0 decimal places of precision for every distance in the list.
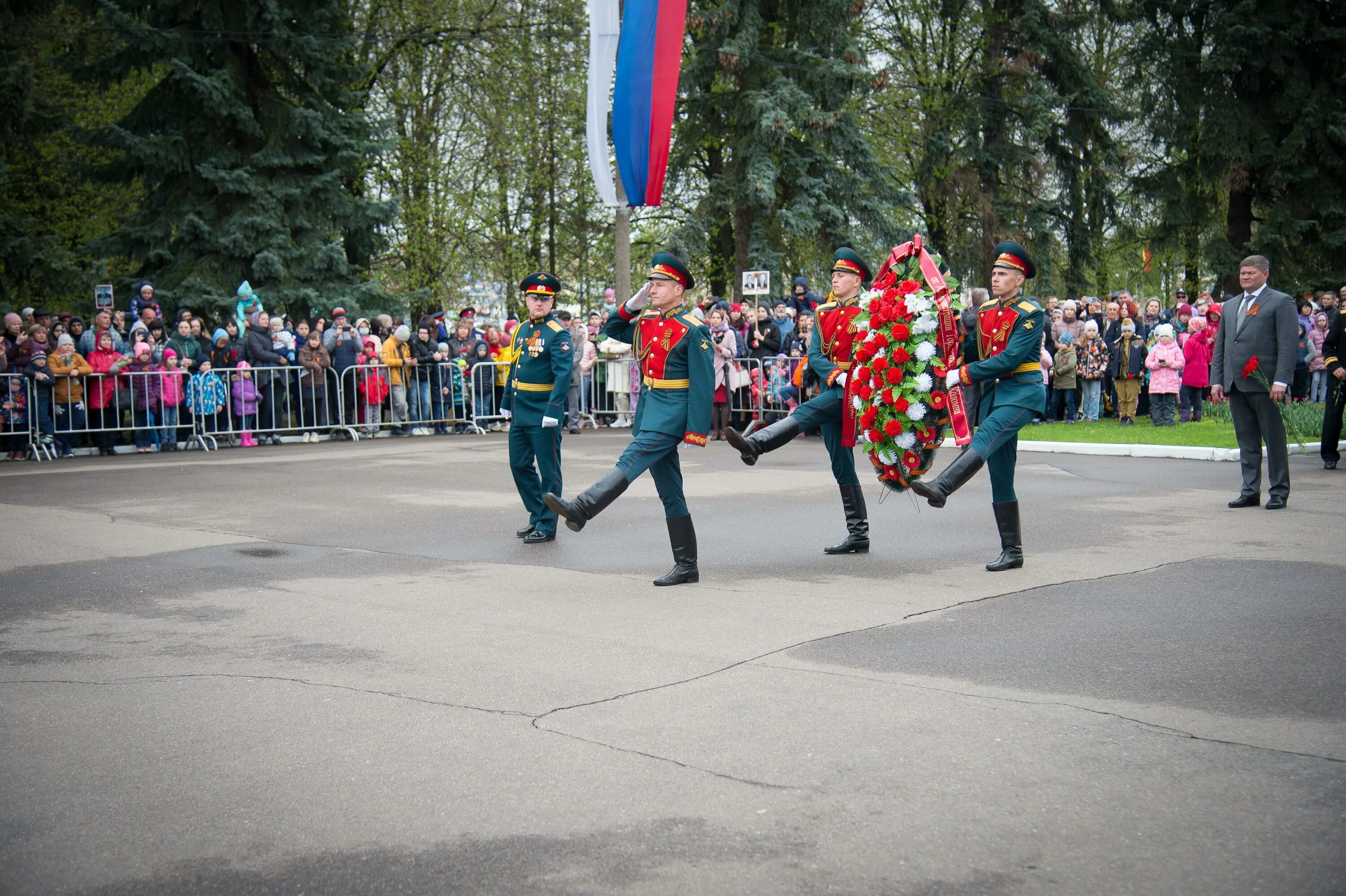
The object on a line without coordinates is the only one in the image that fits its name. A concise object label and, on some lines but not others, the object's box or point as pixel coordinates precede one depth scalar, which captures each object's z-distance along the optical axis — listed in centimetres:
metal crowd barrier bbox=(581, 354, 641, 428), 2492
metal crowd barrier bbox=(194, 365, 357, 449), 2092
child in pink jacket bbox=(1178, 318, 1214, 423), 2091
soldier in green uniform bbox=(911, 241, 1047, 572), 899
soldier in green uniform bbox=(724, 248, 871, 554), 951
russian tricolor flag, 1302
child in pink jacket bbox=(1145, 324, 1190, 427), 2103
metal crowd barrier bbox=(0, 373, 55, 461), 1873
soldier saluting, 877
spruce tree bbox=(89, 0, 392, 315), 2575
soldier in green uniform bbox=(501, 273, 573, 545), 1106
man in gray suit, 1188
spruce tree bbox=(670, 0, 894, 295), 3019
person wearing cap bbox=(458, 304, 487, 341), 2381
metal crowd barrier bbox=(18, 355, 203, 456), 1912
